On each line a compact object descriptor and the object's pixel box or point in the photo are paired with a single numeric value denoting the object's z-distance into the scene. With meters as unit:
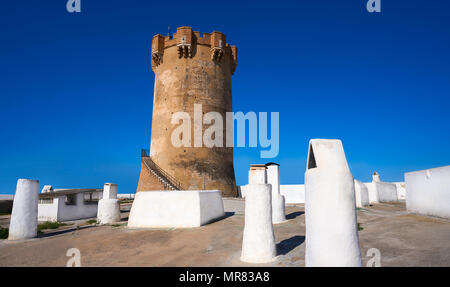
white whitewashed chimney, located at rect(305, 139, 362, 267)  3.97
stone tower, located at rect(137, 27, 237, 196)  22.33
